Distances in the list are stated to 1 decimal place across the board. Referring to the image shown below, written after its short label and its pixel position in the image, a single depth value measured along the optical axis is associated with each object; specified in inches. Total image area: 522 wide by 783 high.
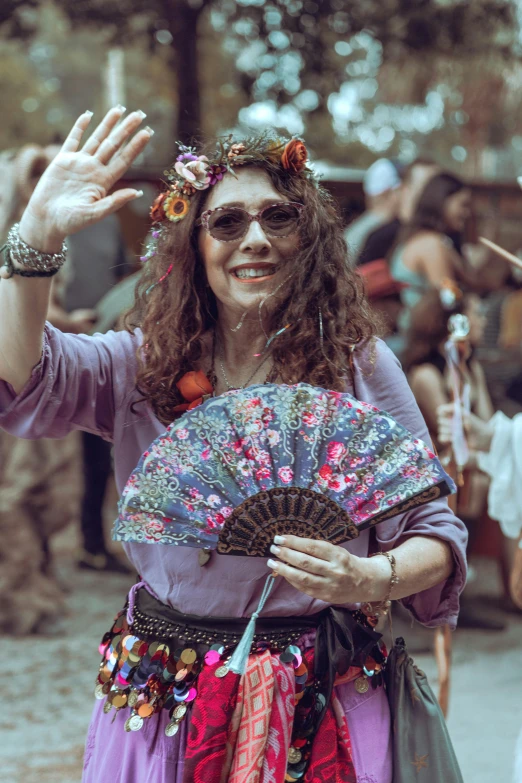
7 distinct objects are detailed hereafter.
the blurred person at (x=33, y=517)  219.9
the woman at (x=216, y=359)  77.6
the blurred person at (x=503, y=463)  146.6
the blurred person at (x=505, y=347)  266.5
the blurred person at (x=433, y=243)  235.1
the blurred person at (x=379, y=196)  257.3
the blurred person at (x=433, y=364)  206.4
